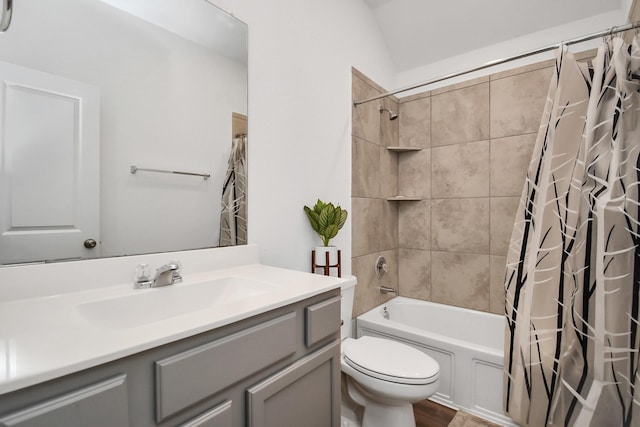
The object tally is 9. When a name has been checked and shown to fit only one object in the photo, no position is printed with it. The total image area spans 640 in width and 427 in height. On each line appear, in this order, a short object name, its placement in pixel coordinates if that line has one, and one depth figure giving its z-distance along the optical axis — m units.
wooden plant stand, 1.61
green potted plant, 1.62
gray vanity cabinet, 0.47
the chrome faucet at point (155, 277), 0.96
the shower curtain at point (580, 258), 1.12
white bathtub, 1.59
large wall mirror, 0.83
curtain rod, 1.20
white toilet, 1.26
